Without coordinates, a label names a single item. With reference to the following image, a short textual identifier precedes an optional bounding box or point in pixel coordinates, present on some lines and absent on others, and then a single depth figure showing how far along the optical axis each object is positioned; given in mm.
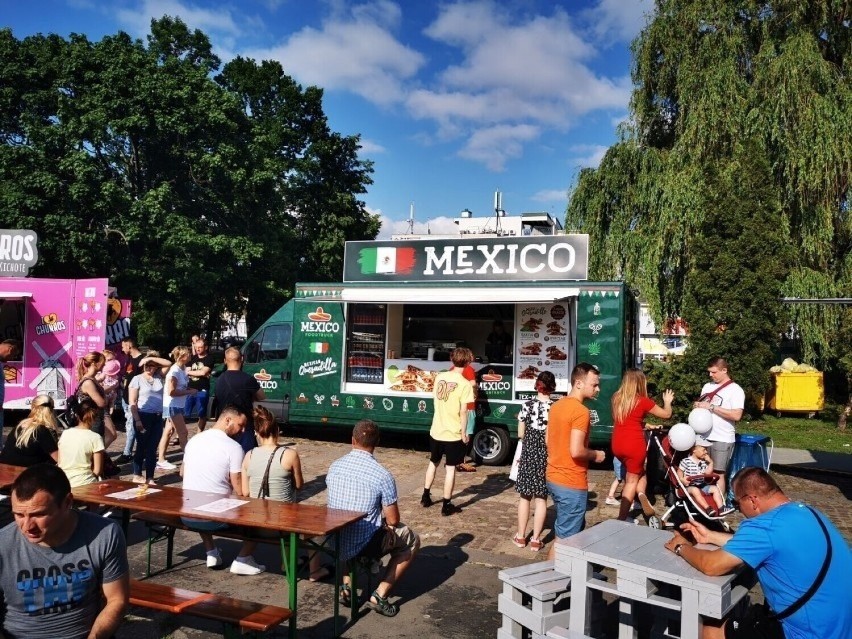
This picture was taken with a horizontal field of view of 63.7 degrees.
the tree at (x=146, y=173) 20297
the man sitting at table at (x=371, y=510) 4762
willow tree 15164
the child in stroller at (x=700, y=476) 6414
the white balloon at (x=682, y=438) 6484
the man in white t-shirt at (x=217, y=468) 5477
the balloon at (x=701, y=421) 6930
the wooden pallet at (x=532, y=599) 4000
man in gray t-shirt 2617
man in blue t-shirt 3127
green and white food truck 10195
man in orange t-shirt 5449
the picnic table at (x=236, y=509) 4367
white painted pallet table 3568
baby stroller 6246
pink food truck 12172
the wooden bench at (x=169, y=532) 5059
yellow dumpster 16438
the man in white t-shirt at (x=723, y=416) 7746
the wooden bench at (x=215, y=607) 3773
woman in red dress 6504
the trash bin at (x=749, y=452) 8383
